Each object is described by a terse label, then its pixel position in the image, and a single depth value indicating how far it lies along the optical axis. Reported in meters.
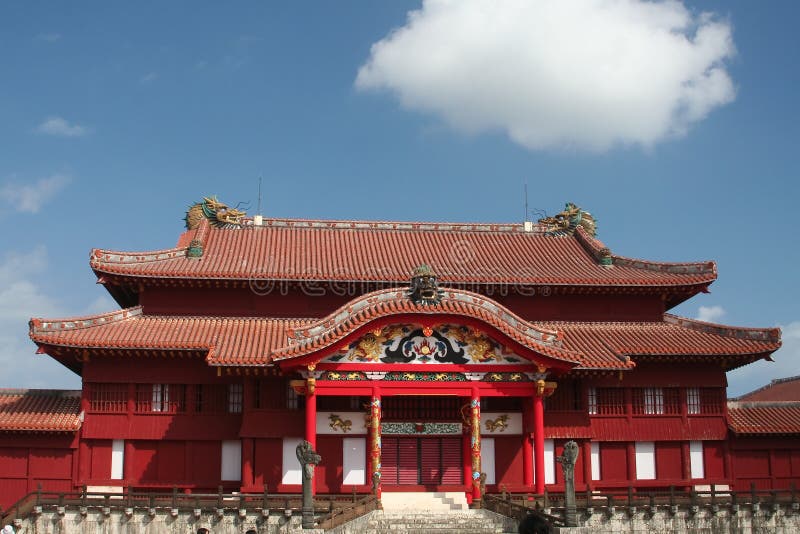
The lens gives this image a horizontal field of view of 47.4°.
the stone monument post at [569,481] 26.81
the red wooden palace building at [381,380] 30.23
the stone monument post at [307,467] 26.08
